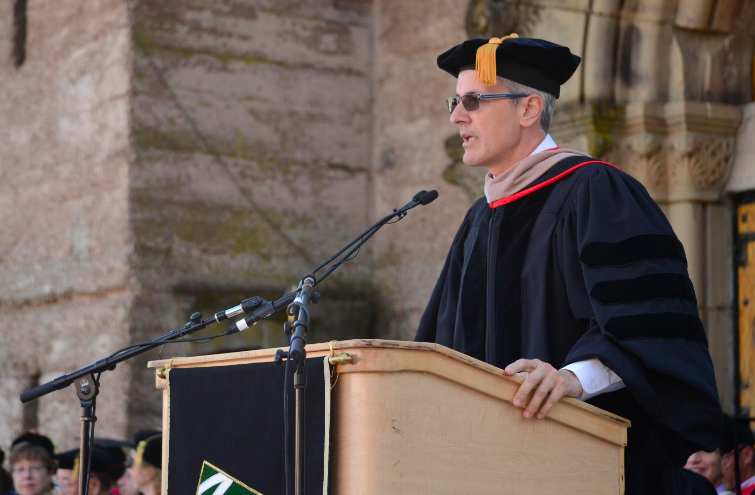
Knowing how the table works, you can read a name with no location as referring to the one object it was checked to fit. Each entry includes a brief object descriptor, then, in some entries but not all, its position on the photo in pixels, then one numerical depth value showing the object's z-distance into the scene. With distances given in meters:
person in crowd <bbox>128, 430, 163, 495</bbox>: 13.69
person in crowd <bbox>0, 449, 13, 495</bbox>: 16.06
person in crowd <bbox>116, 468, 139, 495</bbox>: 14.80
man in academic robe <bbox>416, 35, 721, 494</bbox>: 5.84
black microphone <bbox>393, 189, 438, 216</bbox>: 6.63
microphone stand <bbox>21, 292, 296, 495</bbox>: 6.43
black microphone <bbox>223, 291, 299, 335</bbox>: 6.29
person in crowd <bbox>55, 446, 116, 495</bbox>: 14.74
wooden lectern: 4.91
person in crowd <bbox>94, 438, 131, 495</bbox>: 15.16
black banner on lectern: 5.10
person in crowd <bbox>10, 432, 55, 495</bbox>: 15.05
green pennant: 5.37
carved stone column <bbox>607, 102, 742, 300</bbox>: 13.85
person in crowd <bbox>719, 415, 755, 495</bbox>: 11.76
